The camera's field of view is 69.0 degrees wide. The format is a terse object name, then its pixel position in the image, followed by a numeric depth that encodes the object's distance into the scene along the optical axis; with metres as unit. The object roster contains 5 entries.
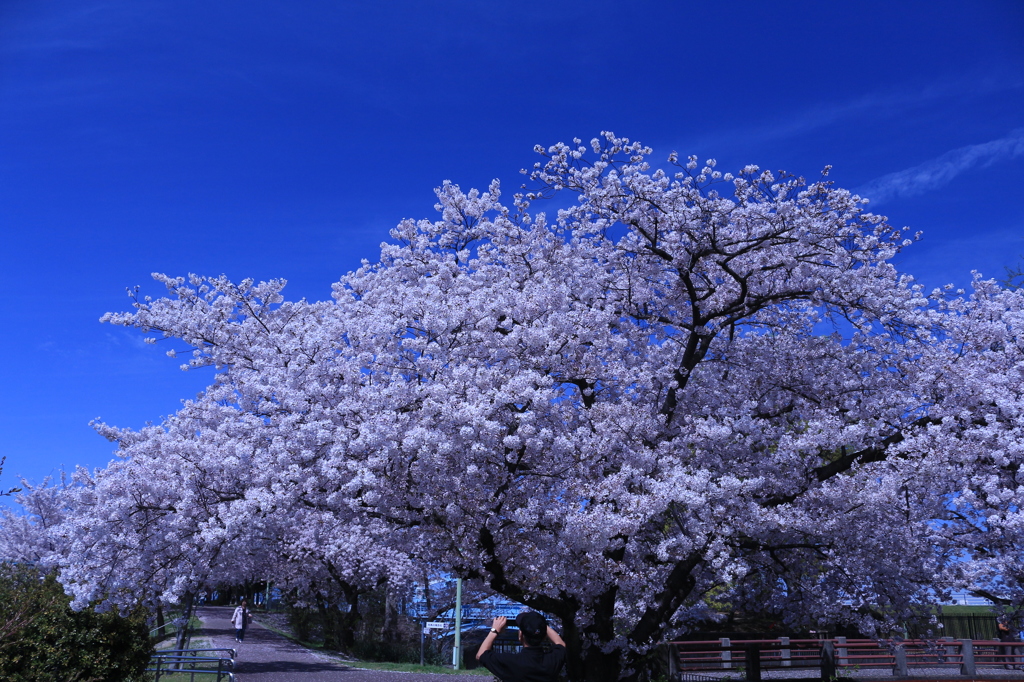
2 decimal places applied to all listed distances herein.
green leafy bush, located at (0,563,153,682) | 9.76
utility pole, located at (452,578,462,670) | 22.83
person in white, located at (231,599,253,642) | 28.65
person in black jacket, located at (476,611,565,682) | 5.32
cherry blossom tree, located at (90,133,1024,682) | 11.19
